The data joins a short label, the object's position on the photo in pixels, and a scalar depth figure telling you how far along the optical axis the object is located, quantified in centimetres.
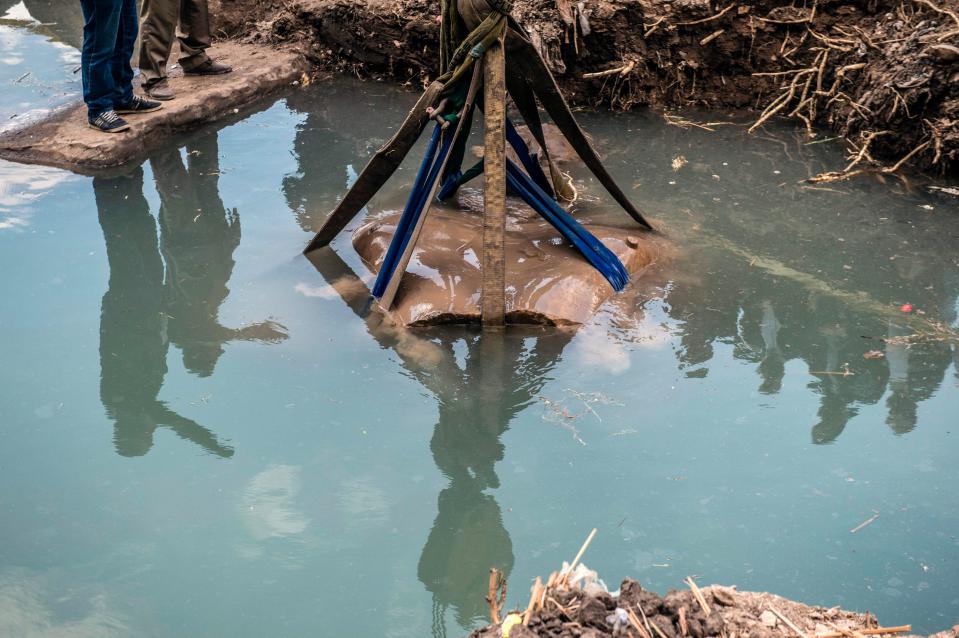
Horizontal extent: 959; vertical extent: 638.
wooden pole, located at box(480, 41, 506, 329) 364
